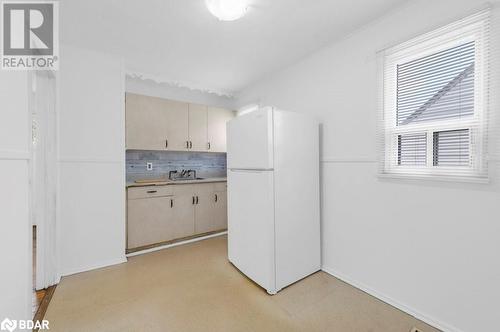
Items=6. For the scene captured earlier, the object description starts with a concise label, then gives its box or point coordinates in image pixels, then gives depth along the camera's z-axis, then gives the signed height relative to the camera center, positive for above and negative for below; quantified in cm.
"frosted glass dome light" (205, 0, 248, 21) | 158 +120
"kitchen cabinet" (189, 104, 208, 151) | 360 +63
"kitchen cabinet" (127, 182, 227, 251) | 293 -75
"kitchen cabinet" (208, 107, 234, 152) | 382 +67
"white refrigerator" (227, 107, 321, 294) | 200 -34
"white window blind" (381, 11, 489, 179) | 143 +48
